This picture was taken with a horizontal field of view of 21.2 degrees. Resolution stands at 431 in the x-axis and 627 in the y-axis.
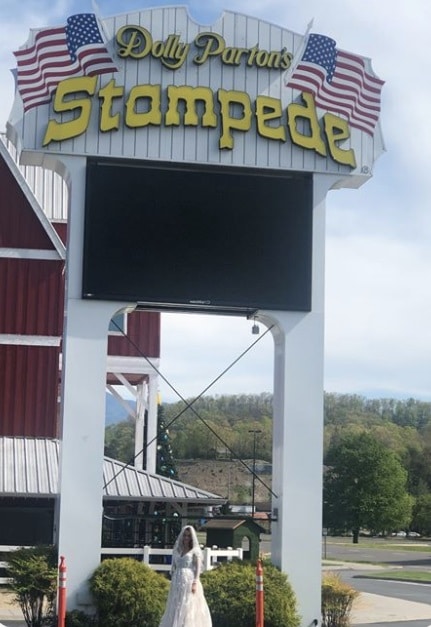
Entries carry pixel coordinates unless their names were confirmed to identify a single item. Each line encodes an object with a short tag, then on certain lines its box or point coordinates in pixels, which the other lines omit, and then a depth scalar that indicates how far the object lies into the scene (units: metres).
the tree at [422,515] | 83.71
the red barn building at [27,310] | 30.61
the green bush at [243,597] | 18.16
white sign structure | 19.16
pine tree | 47.06
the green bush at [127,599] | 18.25
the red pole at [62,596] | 17.42
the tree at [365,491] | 80.45
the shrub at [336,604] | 20.47
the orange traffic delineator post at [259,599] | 16.94
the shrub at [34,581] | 18.64
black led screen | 19.50
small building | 20.06
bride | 15.62
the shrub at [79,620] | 18.16
